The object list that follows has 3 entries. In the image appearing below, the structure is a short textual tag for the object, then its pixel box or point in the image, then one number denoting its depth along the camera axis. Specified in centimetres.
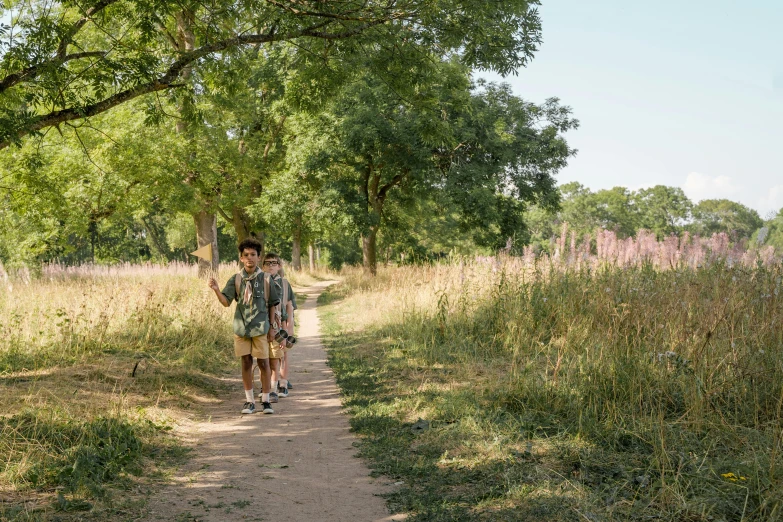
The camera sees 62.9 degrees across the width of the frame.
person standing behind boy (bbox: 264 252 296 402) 864
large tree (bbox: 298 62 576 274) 2370
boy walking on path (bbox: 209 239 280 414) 796
